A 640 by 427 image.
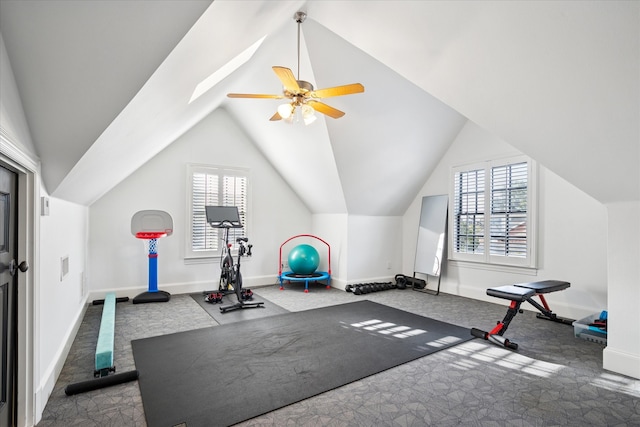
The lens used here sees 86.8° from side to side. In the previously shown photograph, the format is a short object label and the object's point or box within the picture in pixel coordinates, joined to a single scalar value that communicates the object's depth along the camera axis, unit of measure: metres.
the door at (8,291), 1.90
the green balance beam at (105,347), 2.85
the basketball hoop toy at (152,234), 5.45
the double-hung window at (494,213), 5.17
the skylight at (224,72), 3.39
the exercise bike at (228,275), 5.22
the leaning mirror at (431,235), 6.33
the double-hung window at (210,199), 6.29
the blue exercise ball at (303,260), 6.57
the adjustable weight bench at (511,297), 3.65
